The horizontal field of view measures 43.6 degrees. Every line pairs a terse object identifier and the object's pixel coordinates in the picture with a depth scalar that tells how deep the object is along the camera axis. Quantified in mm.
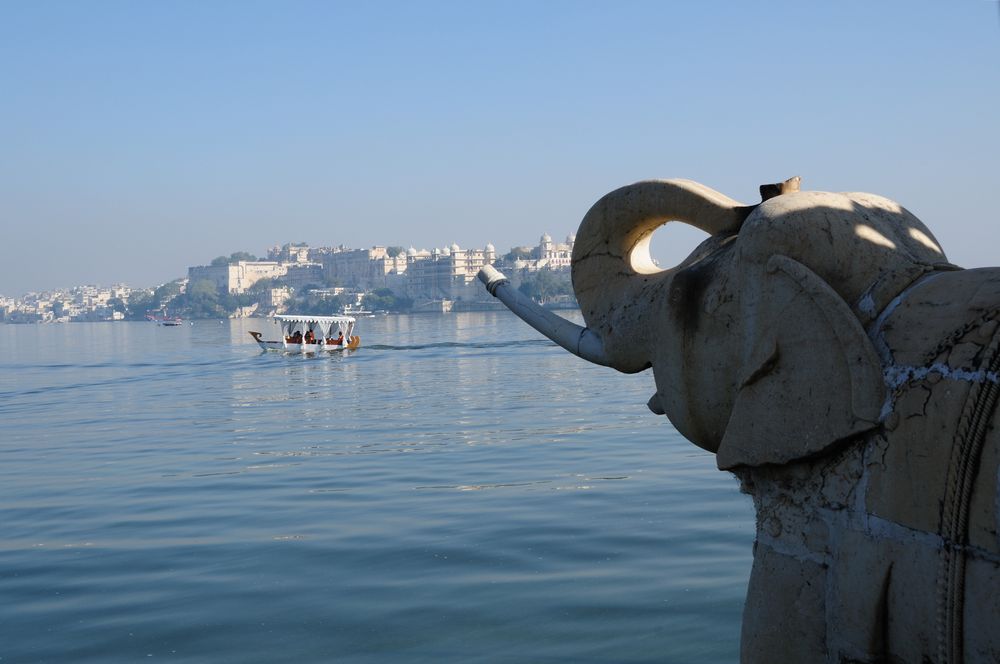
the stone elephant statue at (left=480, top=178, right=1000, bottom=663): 2568
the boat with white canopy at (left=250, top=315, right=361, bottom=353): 61500
